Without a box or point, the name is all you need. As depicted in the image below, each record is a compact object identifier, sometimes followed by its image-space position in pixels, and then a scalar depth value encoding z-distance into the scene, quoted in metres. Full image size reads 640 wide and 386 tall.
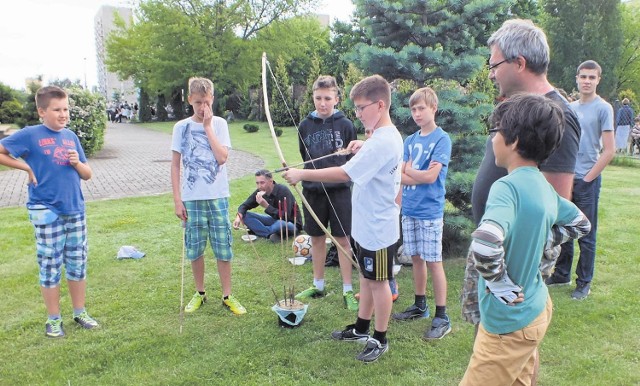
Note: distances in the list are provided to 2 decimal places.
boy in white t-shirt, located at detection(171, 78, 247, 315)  4.09
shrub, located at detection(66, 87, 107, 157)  14.52
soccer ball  5.91
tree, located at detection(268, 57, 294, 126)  30.20
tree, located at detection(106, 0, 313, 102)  36.88
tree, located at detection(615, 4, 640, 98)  31.11
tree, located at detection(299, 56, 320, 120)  25.36
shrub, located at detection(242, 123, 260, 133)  28.52
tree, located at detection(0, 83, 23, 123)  23.48
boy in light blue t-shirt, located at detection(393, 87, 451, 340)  3.88
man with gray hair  2.21
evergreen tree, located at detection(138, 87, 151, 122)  44.41
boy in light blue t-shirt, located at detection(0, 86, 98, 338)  3.76
